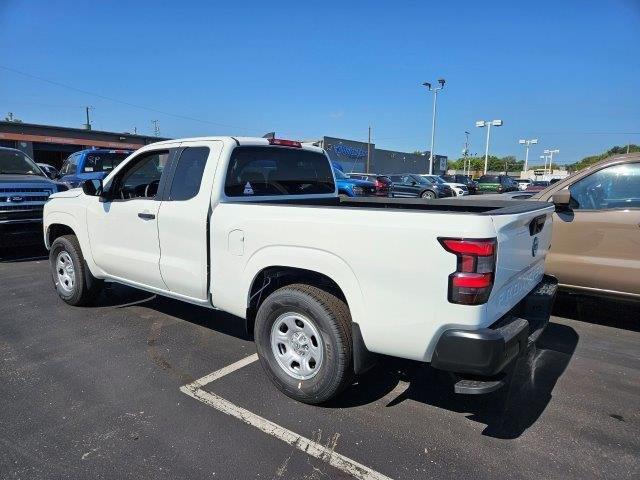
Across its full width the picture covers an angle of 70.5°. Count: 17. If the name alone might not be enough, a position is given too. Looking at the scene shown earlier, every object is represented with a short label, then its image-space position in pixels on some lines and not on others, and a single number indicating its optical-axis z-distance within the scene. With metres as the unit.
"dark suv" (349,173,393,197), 20.92
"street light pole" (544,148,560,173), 84.03
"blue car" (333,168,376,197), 15.26
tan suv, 4.46
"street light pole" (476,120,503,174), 49.88
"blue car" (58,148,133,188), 11.63
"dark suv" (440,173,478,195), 32.88
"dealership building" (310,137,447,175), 49.12
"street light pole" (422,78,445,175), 38.03
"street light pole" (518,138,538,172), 65.00
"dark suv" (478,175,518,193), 31.03
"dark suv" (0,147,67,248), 7.48
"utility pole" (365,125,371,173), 49.96
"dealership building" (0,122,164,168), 34.28
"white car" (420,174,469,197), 29.07
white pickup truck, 2.49
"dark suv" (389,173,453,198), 25.67
